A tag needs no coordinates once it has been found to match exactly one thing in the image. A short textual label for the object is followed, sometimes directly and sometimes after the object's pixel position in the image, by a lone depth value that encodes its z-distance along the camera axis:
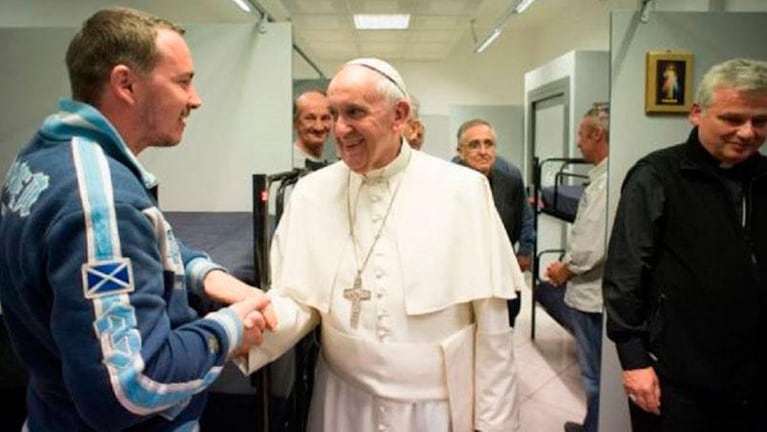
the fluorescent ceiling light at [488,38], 5.61
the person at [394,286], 1.46
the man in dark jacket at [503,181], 3.05
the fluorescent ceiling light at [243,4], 3.05
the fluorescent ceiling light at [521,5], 4.18
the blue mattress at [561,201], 4.05
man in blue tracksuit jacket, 0.82
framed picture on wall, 2.46
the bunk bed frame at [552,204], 4.04
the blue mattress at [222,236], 2.13
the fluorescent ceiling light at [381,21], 6.37
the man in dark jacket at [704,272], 1.62
